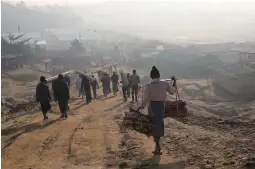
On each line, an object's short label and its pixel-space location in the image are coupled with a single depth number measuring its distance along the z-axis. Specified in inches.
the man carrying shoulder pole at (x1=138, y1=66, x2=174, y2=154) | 287.3
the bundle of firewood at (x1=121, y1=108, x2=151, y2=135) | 318.7
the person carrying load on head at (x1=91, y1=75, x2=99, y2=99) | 753.2
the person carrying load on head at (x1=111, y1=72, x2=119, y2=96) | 775.7
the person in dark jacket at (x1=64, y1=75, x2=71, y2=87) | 766.4
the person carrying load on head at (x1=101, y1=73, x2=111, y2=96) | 767.7
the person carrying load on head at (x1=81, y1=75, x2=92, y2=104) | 661.9
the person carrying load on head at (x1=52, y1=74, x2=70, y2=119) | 485.7
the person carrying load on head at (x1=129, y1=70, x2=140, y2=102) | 648.4
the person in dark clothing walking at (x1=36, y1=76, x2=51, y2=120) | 475.5
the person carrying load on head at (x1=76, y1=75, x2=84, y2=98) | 808.3
